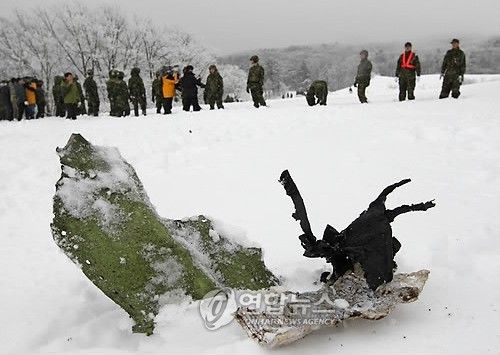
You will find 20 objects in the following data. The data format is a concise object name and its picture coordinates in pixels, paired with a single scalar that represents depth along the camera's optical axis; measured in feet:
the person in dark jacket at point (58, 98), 52.06
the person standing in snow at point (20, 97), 47.12
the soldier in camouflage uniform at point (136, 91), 47.50
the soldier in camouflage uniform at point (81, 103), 47.54
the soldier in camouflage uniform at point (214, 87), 45.80
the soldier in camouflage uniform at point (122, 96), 46.60
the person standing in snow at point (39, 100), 50.65
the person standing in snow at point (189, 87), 46.14
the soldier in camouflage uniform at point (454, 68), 38.17
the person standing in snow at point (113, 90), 46.47
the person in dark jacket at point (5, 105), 47.34
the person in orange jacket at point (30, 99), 49.34
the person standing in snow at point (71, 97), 45.62
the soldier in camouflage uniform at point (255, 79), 44.42
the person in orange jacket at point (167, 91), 46.44
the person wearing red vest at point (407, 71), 40.29
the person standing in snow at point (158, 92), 48.84
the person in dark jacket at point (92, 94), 50.62
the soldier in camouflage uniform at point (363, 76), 43.78
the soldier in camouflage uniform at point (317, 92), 49.83
